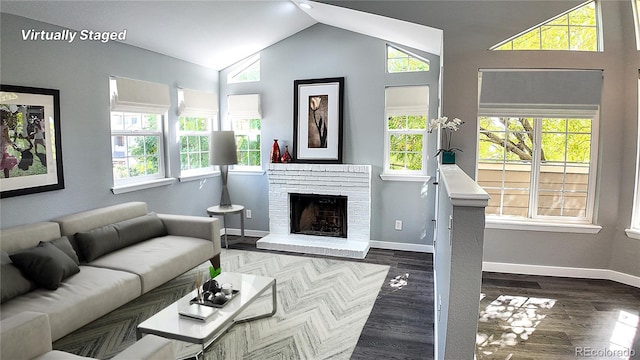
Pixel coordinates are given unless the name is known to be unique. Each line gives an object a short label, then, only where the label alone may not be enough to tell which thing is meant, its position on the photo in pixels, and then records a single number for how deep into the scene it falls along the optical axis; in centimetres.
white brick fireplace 483
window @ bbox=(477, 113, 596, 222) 393
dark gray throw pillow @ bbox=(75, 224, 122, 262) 311
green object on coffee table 277
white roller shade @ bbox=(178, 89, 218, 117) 475
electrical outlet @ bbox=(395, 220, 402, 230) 495
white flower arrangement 364
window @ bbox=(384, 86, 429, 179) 470
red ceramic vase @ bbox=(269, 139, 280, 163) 526
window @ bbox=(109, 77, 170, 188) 390
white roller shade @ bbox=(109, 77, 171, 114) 381
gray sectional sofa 242
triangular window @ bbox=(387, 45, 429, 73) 471
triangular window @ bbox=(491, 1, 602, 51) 379
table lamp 504
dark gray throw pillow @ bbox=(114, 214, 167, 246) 345
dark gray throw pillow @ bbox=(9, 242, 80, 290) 256
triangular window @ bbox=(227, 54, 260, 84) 543
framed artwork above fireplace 501
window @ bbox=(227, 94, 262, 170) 537
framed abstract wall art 294
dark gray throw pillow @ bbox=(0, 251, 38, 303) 238
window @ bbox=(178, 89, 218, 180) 485
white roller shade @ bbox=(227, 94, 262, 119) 534
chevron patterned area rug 266
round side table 491
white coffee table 219
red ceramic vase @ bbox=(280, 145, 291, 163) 523
